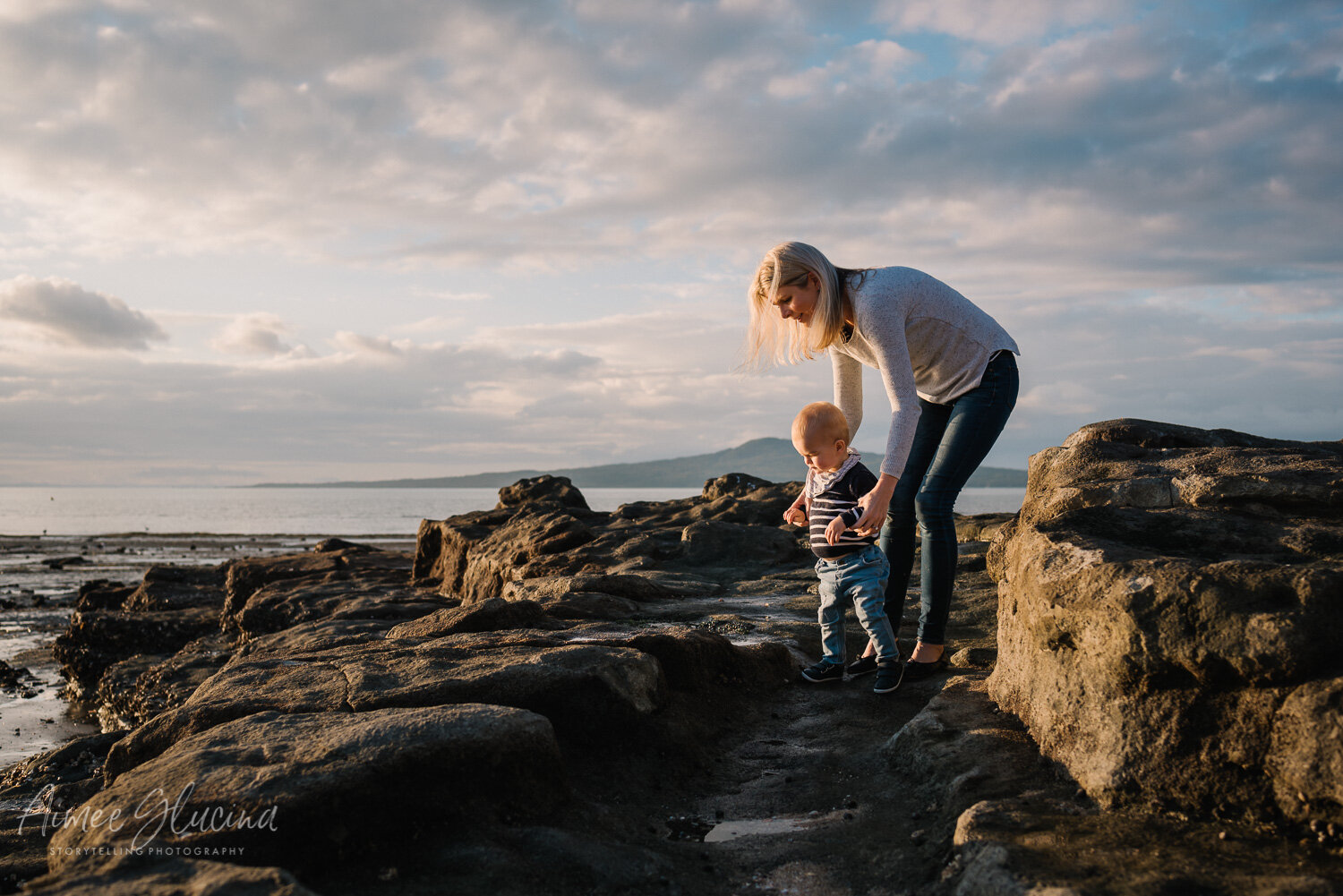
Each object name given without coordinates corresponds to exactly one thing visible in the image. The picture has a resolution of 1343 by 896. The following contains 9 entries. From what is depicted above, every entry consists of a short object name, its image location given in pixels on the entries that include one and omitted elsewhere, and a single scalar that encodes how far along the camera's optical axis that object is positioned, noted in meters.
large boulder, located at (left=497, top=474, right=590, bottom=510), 16.91
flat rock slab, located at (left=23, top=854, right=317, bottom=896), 1.91
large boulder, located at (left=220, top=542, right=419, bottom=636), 9.84
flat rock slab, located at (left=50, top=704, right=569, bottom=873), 2.32
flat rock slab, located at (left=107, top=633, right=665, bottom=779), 3.44
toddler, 4.50
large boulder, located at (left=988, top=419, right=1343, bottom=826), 2.28
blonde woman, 4.12
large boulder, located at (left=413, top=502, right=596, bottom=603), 10.24
